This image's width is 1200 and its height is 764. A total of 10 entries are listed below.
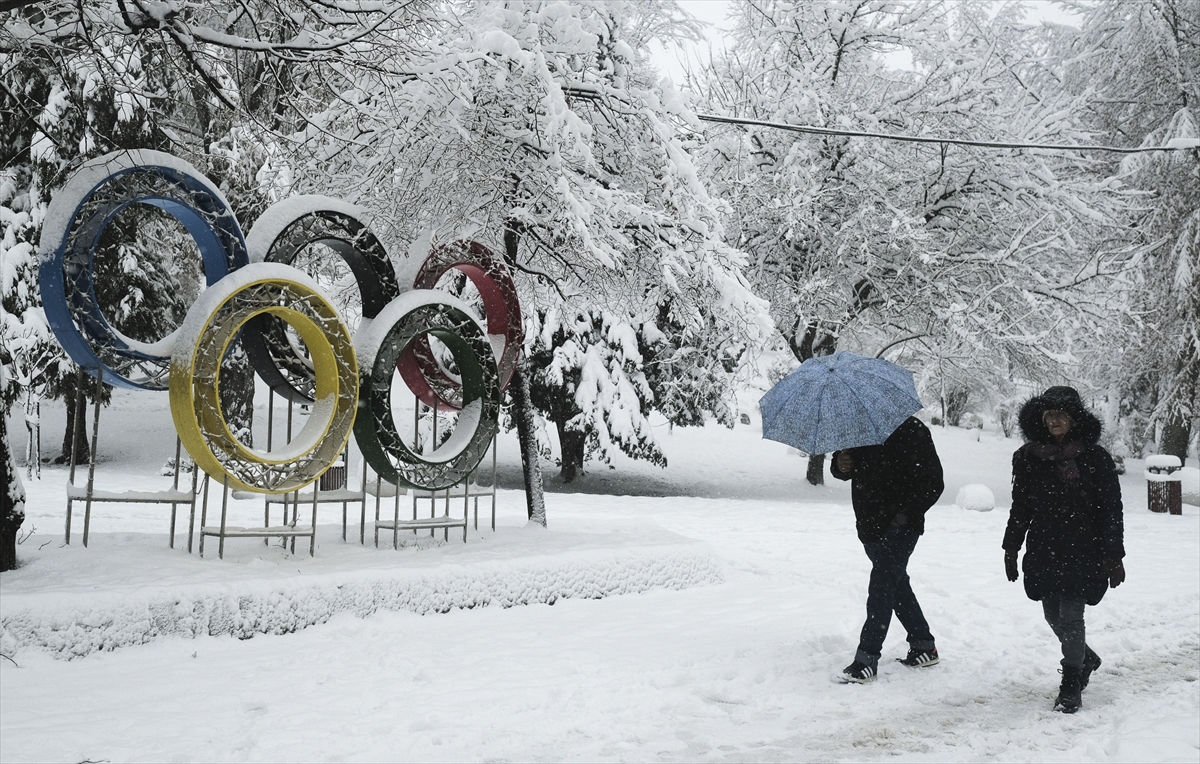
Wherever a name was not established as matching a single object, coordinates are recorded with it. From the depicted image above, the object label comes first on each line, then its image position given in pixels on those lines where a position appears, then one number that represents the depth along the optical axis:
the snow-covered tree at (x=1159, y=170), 19.25
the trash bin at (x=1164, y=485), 15.51
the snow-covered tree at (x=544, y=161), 8.13
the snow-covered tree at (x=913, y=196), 17.08
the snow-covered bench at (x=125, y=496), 6.89
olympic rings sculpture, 6.66
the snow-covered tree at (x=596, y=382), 17.66
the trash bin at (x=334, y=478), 15.02
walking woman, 5.08
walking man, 5.57
